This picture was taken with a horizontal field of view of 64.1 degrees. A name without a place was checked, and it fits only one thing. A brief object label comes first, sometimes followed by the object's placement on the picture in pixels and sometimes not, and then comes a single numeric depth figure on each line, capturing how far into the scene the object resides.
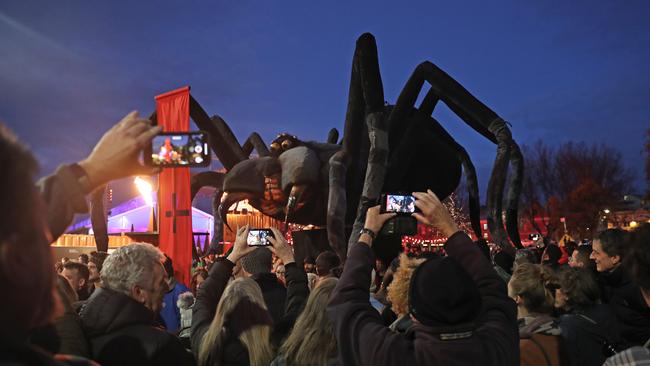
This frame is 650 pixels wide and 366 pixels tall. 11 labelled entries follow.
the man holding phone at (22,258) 0.88
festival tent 27.23
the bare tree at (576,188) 43.72
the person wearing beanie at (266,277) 3.99
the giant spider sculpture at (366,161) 9.38
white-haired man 2.34
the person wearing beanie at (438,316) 1.87
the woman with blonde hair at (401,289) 3.32
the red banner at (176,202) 8.76
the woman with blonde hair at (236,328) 2.85
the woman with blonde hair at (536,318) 2.79
